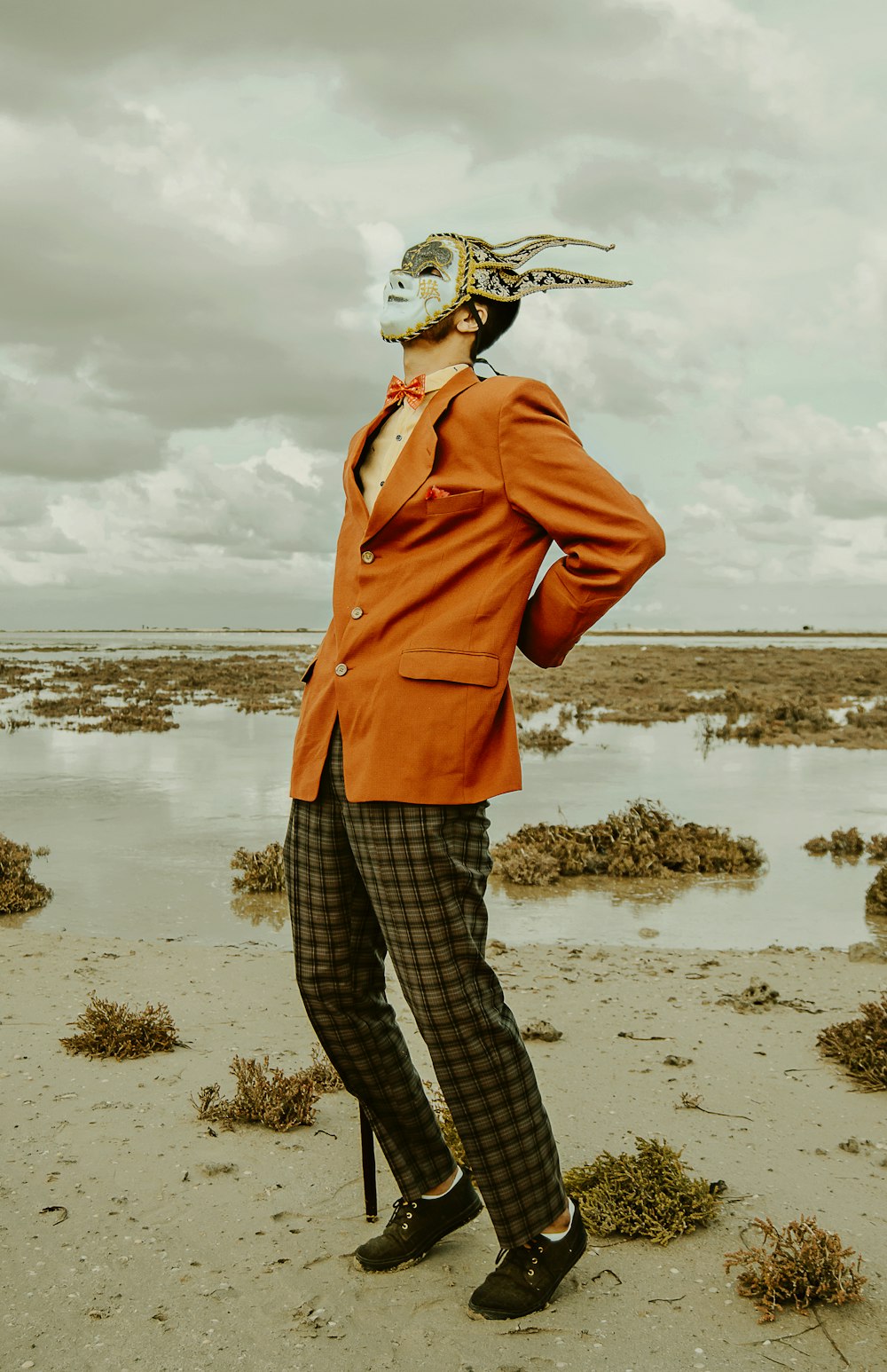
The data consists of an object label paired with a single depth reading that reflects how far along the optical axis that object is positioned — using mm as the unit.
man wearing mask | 2314
